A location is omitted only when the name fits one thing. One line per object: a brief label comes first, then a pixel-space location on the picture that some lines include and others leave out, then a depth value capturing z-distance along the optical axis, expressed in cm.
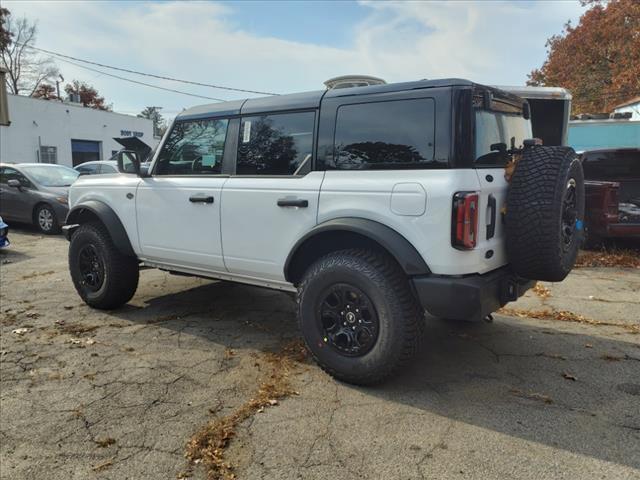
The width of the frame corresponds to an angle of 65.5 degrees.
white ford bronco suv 303
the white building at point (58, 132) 2402
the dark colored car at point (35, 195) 1038
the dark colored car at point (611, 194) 711
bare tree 4278
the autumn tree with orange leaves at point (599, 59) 2522
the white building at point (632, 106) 2374
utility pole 4759
